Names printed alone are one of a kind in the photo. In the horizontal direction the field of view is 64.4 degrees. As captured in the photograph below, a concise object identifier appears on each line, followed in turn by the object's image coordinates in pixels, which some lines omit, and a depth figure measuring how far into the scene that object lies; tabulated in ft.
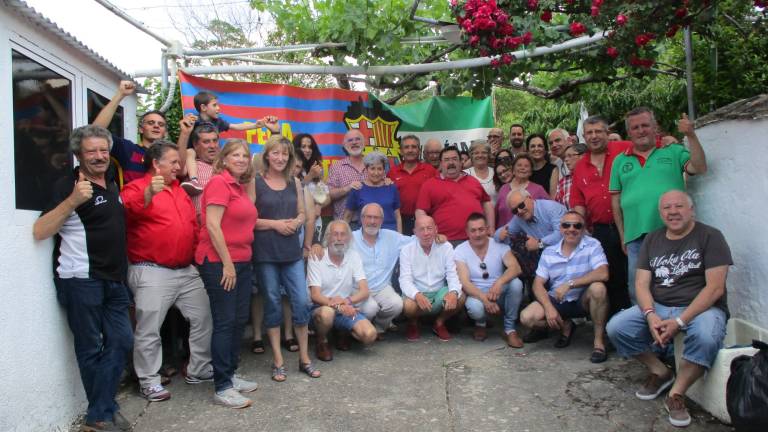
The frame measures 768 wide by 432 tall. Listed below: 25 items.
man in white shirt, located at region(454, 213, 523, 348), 18.25
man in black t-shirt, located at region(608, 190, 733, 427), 12.35
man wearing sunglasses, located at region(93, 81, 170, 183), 13.30
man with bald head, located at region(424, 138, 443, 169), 22.70
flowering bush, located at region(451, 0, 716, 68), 14.24
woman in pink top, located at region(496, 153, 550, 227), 19.21
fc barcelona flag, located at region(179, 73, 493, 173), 21.94
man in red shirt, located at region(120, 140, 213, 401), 13.61
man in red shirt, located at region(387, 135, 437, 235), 20.88
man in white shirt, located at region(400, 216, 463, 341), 18.43
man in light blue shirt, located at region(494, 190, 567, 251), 18.43
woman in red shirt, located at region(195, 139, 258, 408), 13.15
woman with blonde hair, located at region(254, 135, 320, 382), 14.98
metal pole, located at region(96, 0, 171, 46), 16.40
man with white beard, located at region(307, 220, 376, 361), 16.65
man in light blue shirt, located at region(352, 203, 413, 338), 17.97
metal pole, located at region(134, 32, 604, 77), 20.52
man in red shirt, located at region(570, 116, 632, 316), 17.19
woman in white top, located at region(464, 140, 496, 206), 21.13
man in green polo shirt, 15.01
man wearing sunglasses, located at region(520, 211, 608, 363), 16.58
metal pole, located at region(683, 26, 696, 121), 18.29
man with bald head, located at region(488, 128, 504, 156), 24.38
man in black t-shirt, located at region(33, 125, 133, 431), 11.46
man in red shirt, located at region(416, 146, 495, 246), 19.63
